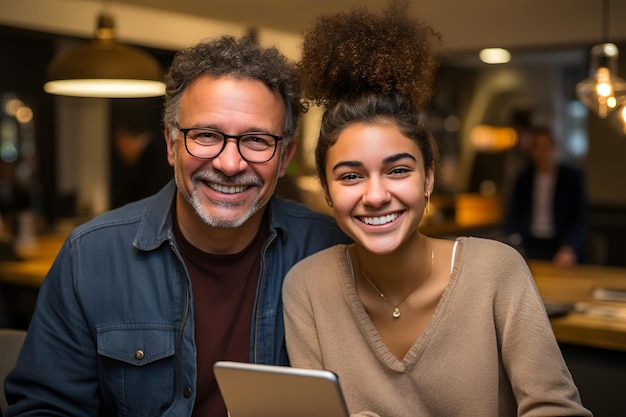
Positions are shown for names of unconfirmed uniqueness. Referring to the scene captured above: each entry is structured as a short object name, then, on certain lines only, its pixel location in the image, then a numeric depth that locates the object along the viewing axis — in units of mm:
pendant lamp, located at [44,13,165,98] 3639
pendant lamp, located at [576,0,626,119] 2904
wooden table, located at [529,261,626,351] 2912
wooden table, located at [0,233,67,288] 4031
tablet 1318
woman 1618
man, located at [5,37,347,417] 1836
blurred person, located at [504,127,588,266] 5168
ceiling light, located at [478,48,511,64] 7157
